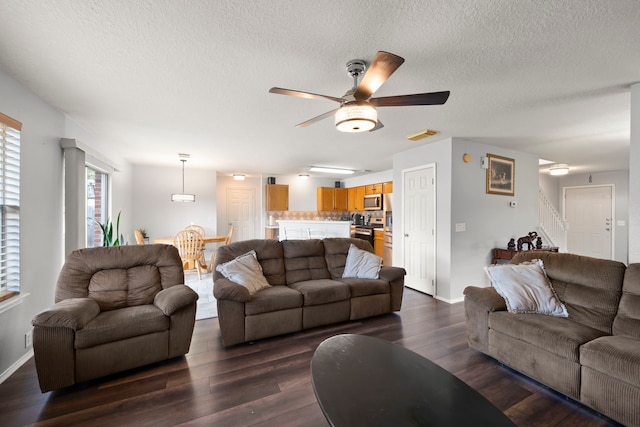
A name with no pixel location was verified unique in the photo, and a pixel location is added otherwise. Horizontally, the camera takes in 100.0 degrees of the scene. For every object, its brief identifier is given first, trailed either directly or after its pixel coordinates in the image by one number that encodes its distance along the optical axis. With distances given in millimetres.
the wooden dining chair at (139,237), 5262
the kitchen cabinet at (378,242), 6629
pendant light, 5664
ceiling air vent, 3648
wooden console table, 4105
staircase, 5805
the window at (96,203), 4109
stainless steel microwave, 6895
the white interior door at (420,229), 4297
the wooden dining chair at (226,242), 5791
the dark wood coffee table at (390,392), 1121
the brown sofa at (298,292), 2676
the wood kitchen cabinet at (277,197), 7746
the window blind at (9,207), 2100
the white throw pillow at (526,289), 2318
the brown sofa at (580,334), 1648
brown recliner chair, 1896
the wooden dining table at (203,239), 5230
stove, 6949
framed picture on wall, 4336
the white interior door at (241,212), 7821
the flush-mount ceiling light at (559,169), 5816
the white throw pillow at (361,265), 3557
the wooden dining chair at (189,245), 4977
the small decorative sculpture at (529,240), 4215
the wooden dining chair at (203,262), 5298
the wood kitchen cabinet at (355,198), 7734
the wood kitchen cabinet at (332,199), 8250
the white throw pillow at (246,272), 2902
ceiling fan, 1736
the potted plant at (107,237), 3699
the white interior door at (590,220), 6781
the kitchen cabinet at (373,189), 6974
